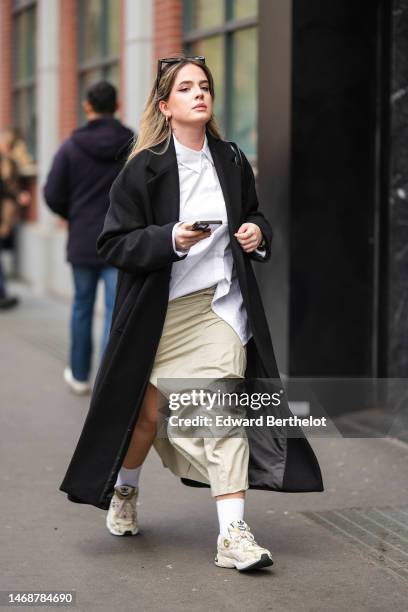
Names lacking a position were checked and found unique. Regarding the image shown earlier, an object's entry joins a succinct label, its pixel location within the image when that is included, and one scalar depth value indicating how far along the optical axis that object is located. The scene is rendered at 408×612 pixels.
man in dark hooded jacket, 14.69
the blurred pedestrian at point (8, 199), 24.26
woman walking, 8.52
